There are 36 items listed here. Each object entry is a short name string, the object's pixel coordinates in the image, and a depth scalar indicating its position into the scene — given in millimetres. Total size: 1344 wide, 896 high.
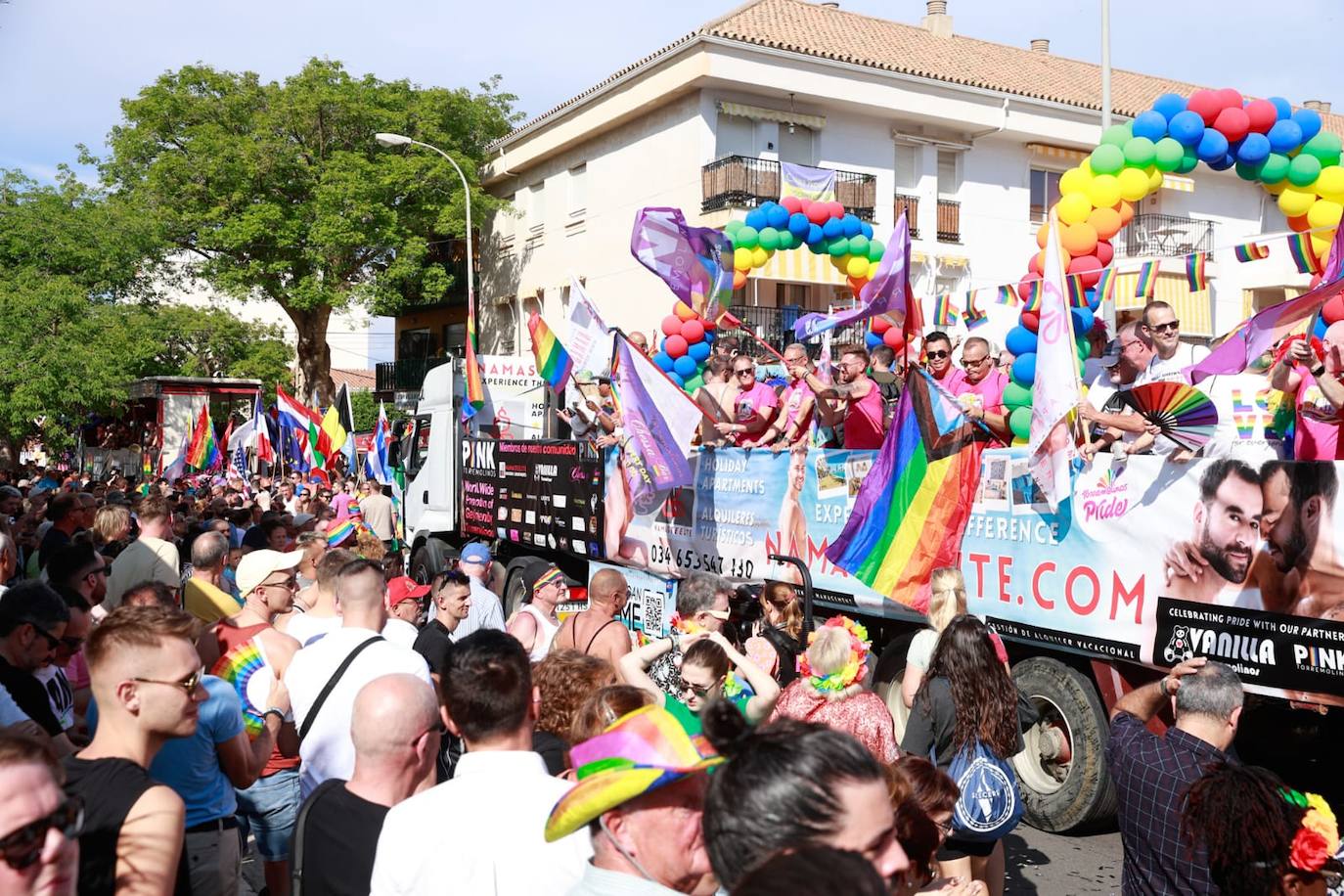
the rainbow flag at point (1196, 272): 8742
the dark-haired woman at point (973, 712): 4648
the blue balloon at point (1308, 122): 7852
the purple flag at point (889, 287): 8812
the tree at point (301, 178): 33406
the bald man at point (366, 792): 3337
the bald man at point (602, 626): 5961
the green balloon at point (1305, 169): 7789
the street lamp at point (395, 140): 24047
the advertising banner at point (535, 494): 11781
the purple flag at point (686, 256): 11039
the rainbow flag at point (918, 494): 7145
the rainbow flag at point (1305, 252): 7801
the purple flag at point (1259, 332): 6289
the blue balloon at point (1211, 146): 7785
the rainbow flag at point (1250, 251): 8242
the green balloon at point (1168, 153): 7734
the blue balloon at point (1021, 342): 7551
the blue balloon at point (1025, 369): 7312
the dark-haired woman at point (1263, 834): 3176
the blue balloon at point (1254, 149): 7766
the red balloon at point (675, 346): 12312
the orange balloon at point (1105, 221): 7832
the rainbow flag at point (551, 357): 12336
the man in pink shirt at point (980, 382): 7930
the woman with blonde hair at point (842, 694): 4828
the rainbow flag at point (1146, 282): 9367
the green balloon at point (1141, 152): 7746
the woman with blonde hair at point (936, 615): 5512
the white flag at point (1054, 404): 6359
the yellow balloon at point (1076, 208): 7895
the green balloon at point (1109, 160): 7805
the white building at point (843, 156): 25953
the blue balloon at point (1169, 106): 7832
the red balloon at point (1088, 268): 7681
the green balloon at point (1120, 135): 7889
